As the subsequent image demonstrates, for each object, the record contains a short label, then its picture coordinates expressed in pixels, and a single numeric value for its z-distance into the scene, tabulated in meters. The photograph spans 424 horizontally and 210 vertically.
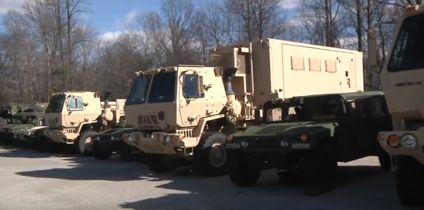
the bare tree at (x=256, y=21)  56.19
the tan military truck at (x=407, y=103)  7.86
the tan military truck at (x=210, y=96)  14.41
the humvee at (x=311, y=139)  10.62
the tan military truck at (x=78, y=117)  23.22
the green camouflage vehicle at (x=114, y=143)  18.64
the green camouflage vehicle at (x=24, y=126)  26.28
